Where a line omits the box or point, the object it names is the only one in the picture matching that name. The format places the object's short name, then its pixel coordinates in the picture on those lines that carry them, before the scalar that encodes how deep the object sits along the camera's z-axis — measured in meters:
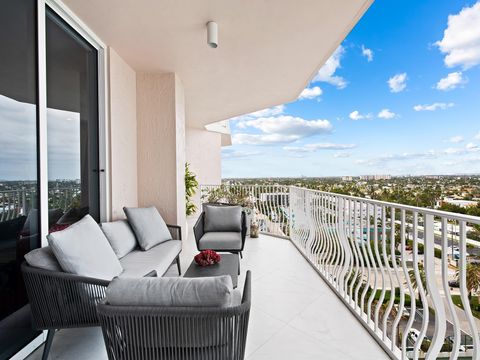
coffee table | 2.34
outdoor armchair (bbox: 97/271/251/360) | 1.05
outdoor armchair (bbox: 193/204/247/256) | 3.47
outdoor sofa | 1.63
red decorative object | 2.54
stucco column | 3.92
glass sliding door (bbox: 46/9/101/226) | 2.28
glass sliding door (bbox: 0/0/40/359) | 1.75
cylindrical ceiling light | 2.64
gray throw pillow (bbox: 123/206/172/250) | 2.92
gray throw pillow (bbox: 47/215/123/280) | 1.68
